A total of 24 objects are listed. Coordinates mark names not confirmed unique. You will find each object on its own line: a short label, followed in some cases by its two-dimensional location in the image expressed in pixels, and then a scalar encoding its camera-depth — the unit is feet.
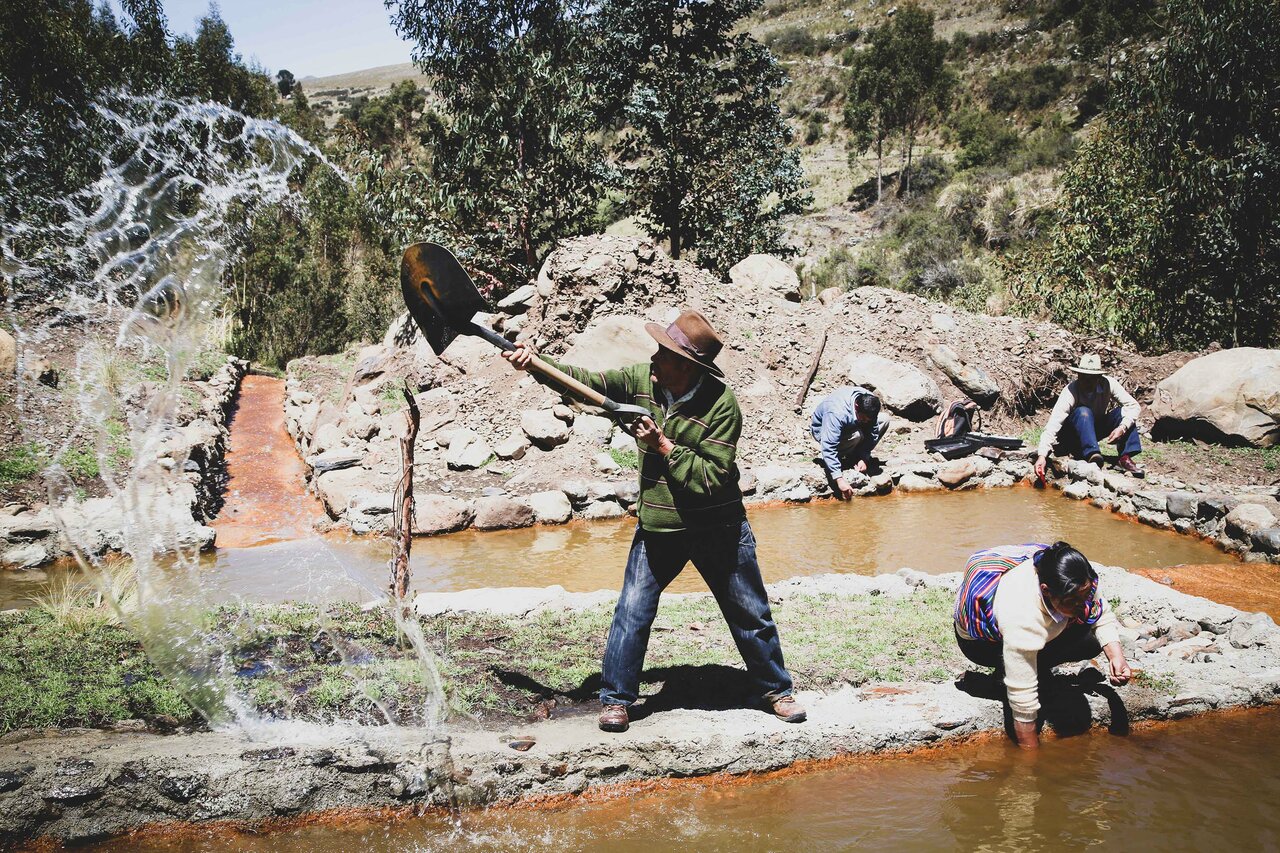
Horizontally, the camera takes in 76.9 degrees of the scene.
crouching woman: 11.28
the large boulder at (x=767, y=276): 52.54
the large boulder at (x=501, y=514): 29.52
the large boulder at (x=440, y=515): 28.63
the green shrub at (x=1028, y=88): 136.36
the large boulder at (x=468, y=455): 34.86
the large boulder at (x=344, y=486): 30.68
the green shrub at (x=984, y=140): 117.70
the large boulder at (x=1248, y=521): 23.81
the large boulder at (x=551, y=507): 30.12
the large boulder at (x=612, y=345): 39.04
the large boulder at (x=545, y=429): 35.27
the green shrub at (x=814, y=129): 160.66
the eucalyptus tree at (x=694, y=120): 56.39
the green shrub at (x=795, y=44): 209.87
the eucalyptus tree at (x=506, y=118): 51.62
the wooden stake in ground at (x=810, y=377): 41.63
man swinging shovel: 11.16
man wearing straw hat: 28.60
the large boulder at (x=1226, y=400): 32.32
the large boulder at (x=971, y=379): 42.86
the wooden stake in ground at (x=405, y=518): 14.28
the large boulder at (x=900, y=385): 40.73
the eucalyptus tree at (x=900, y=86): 129.39
